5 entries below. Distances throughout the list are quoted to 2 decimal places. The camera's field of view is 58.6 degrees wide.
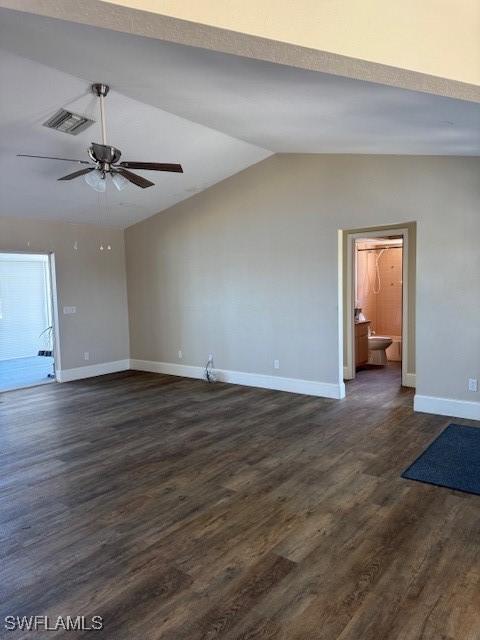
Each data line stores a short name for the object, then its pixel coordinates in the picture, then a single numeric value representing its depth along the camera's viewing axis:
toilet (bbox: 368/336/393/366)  7.47
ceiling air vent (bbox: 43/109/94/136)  3.92
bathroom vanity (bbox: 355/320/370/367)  7.11
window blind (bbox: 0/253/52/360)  9.47
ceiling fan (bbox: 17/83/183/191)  3.46
